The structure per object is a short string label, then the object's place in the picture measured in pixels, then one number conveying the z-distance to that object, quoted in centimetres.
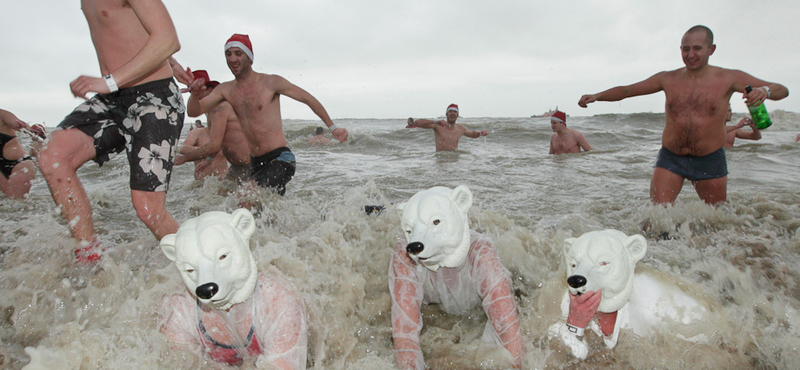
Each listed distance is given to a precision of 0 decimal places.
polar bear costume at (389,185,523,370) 224
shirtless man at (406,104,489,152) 1104
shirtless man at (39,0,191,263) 268
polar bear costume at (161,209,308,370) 181
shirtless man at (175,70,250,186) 518
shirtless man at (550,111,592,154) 1005
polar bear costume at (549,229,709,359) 208
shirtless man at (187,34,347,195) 465
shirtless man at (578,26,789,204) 425
